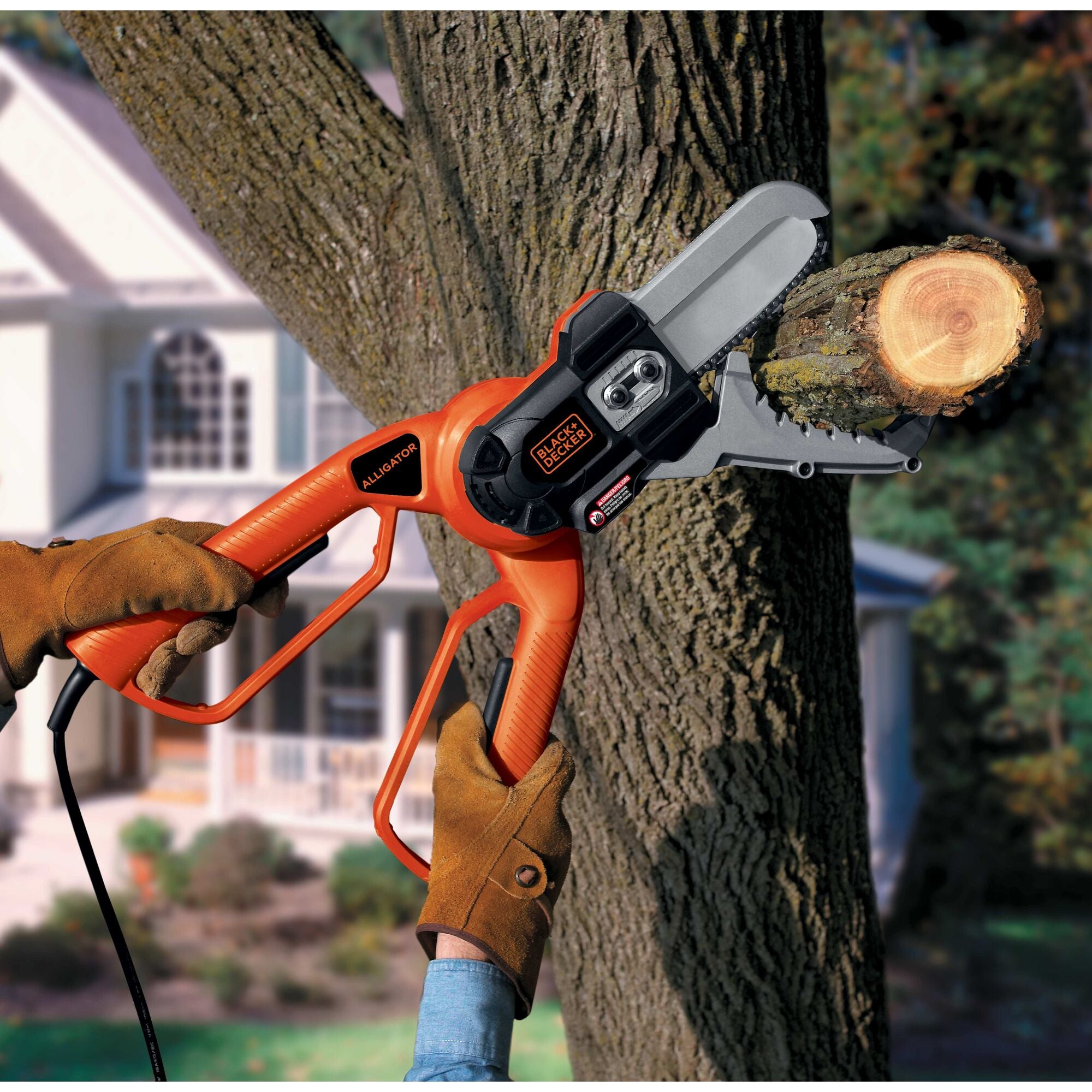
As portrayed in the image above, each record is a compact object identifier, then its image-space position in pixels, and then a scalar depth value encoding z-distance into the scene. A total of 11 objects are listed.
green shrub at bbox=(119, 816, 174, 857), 10.30
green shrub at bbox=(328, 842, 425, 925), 9.85
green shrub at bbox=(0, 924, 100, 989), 9.58
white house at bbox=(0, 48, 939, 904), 10.23
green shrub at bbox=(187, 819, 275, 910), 10.12
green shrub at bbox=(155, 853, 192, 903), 10.17
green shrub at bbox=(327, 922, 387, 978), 9.54
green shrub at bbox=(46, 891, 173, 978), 9.74
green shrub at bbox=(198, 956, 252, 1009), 9.48
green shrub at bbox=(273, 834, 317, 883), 10.27
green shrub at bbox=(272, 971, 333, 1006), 9.40
